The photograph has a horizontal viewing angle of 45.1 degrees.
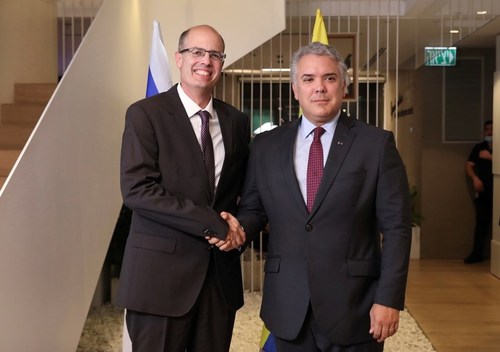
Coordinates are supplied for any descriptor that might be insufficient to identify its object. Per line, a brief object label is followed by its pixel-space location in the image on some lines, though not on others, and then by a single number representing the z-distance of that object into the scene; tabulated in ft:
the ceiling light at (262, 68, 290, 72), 21.24
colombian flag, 13.47
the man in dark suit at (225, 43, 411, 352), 5.82
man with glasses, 6.20
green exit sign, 21.24
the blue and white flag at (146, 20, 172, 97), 10.60
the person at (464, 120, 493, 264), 23.40
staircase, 12.44
